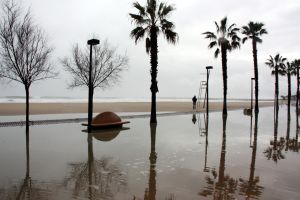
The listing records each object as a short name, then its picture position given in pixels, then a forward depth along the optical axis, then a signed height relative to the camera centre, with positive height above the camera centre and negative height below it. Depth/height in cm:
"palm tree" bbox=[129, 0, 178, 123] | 2417 +590
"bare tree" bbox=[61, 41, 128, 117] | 2755 +293
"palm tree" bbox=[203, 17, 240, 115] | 3559 +714
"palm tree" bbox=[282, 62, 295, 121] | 5817 +586
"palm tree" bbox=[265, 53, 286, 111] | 5271 +658
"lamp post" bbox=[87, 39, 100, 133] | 1776 -59
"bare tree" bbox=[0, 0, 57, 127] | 1792 +283
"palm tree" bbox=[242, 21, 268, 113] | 3981 +921
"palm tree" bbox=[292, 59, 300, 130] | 5672 +670
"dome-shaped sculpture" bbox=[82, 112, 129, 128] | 1929 -159
